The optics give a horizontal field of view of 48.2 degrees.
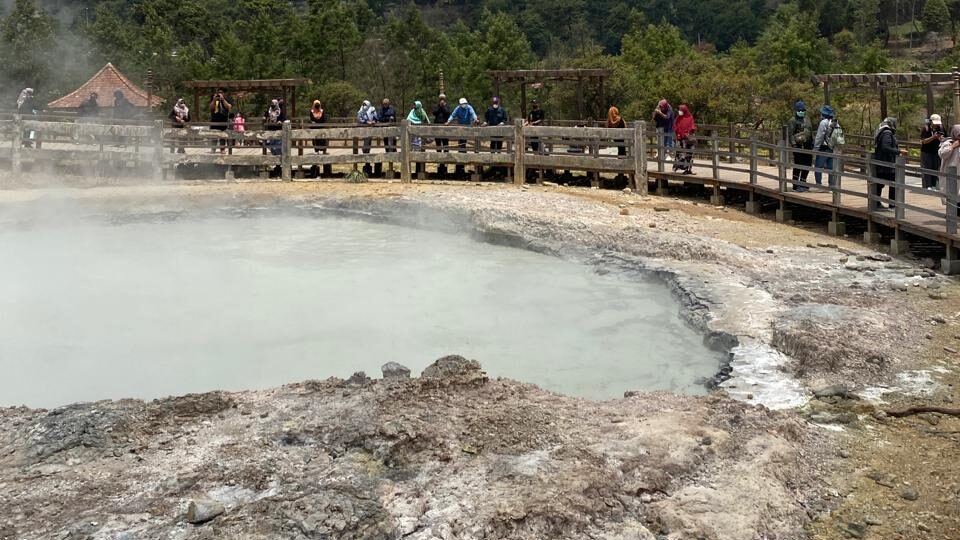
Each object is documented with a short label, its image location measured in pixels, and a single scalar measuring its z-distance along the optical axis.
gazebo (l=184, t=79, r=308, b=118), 23.59
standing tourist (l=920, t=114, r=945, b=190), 13.37
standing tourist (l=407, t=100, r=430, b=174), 19.53
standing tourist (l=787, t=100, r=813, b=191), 14.83
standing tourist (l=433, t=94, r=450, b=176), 20.59
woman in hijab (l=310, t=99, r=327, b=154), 21.53
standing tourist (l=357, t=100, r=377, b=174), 21.14
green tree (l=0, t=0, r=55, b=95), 34.19
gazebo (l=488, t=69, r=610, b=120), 23.30
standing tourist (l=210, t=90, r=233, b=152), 21.77
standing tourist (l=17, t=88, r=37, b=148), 21.55
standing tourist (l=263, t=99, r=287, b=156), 20.20
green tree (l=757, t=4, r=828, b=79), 40.53
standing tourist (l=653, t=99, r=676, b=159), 18.17
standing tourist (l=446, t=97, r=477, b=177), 19.97
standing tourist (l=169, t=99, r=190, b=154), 20.86
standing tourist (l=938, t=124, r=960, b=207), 12.40
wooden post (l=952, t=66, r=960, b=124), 15.23
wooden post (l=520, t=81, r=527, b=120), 24.41
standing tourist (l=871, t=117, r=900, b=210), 12.73
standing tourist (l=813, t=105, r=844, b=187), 14.08
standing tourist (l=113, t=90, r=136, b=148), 30.41
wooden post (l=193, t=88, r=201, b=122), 25.41
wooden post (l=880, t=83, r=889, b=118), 16.97
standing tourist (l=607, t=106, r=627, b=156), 18.86
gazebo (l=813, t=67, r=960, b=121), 15.53
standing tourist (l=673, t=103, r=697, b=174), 18.09
